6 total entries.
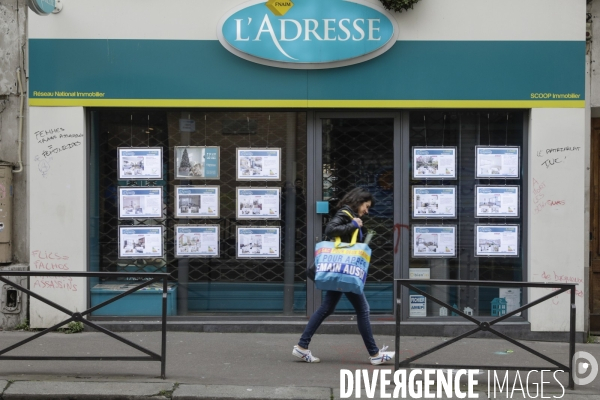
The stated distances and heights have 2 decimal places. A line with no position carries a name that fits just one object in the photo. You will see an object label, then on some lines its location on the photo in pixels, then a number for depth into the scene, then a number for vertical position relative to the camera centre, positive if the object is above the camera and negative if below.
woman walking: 6.54 -0.98
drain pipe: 8.35 +0.80
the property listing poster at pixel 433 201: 8.47 -0.08
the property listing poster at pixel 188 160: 8.50 +0.40
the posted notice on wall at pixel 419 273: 8.53 -0.94
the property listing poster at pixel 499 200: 8.45 -0.08
